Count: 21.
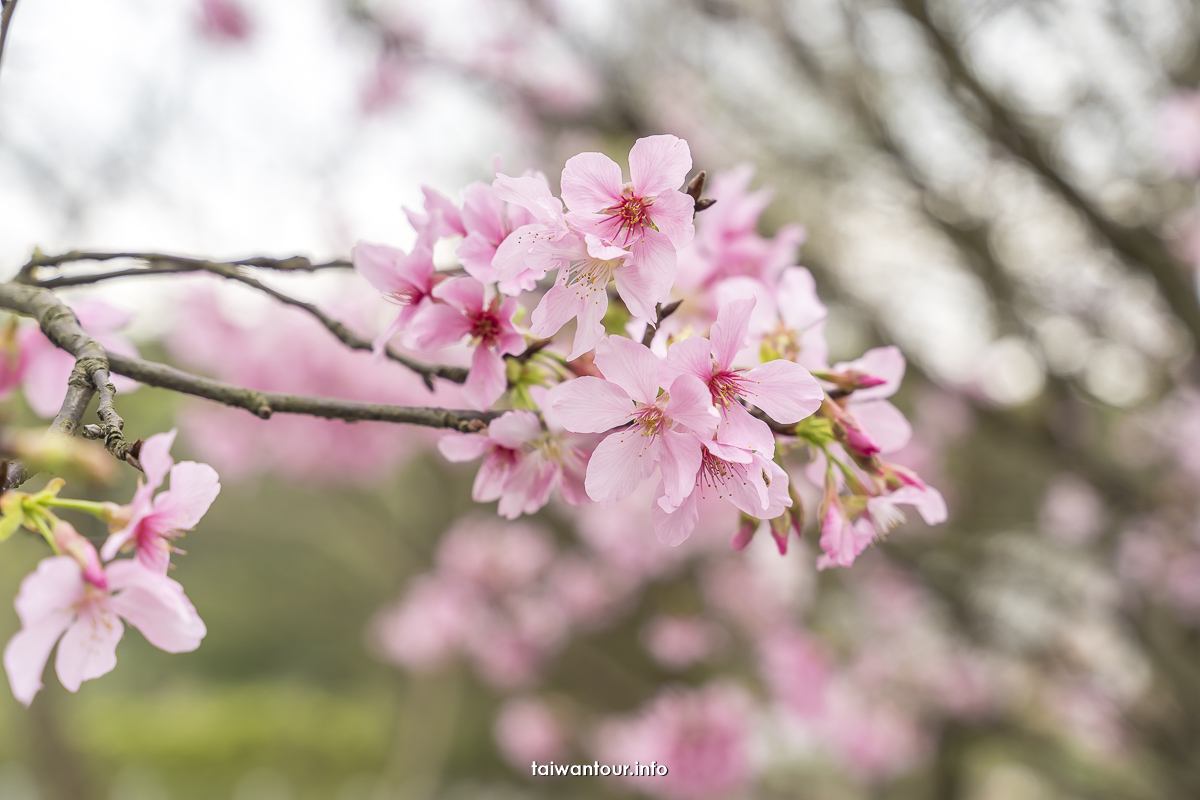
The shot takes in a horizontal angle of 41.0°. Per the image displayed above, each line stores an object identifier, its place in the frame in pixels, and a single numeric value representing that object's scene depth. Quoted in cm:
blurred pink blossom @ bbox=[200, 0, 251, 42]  265
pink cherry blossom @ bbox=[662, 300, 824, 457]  32
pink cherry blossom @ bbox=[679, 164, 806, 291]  40
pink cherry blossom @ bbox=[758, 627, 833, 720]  231
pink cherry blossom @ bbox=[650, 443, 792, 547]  32
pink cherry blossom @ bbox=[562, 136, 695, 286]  32
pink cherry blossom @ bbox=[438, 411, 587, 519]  35
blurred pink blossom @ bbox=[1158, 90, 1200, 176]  182
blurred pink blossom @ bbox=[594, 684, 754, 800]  203
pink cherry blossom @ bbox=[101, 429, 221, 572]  31
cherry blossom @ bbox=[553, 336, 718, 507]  32
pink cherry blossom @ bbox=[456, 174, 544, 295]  34
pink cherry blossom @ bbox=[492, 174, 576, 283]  32
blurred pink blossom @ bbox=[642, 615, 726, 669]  250
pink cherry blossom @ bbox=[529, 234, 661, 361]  33
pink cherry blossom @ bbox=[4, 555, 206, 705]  30
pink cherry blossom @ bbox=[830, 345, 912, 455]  36
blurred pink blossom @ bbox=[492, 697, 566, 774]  294
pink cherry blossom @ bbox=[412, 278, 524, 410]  34
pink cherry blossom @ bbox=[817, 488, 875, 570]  35
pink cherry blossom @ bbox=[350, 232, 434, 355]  35
